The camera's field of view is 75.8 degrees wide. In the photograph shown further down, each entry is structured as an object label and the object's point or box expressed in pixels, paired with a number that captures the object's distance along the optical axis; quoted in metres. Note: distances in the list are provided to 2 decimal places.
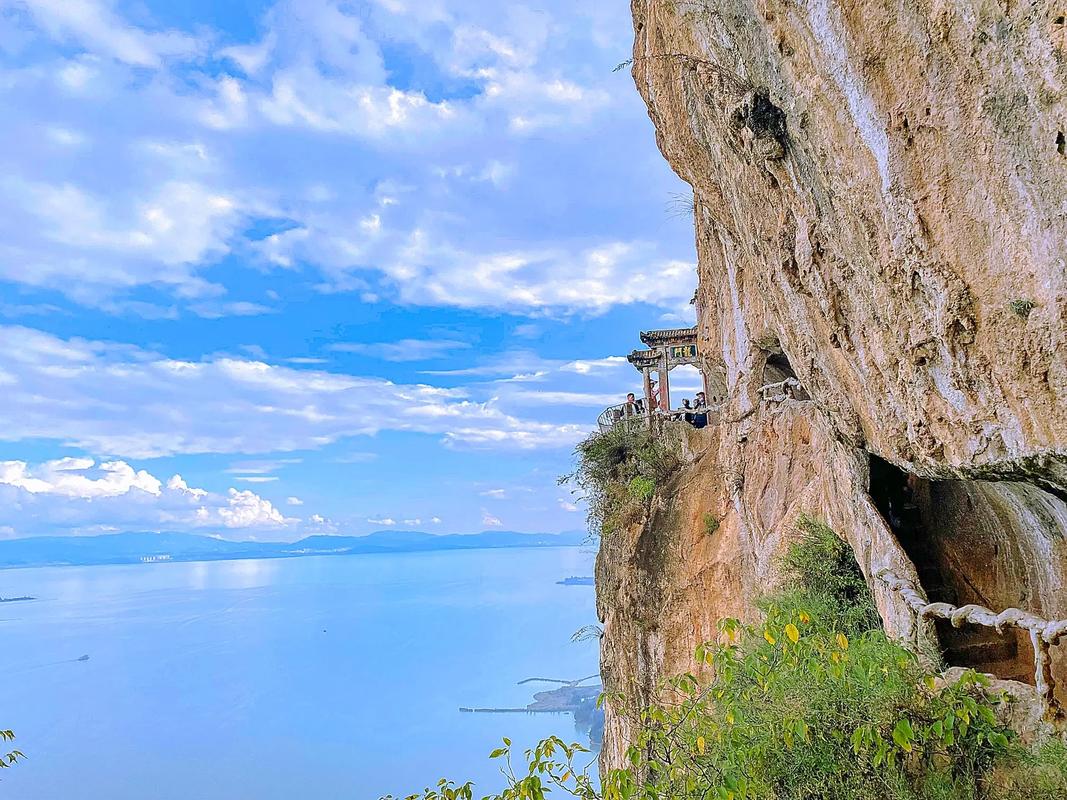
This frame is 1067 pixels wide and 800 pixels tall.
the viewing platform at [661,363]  18.75
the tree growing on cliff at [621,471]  16.28
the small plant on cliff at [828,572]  9.39
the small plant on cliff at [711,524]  14.05
